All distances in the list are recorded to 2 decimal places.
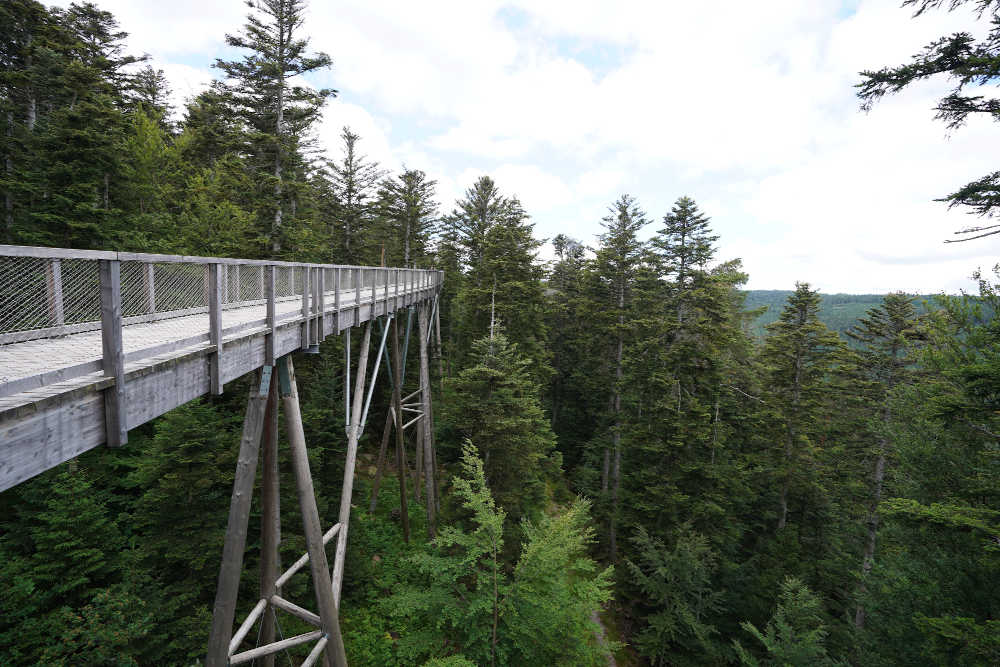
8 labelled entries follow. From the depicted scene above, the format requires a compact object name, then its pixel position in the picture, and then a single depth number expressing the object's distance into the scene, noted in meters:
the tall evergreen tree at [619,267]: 17.97
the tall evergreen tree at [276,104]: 10.81
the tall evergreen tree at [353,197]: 20.39
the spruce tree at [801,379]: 16.88
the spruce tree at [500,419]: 12.20
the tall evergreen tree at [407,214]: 21.28
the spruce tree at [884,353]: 14.20
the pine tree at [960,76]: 5.38
